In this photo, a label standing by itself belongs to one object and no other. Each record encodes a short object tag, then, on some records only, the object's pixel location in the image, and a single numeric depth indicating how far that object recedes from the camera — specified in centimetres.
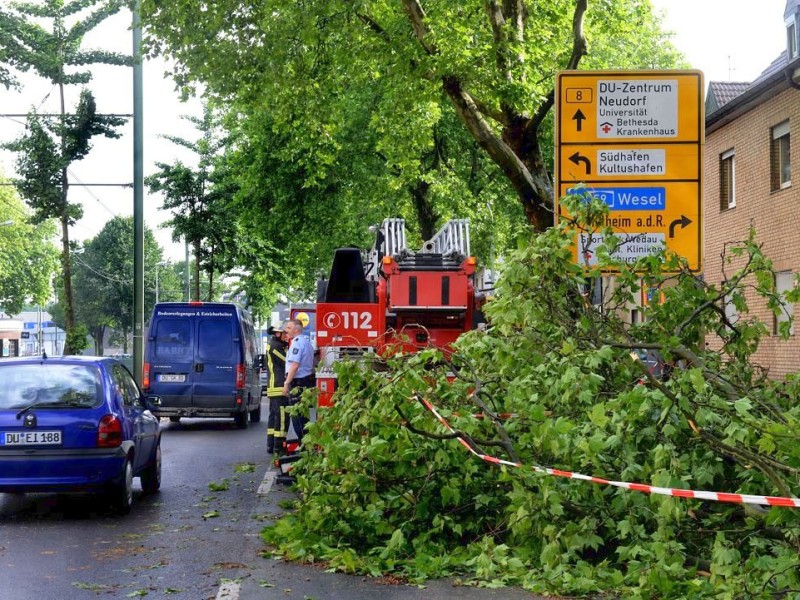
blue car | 1030
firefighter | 1469
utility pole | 2391
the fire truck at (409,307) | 1398
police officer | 1395
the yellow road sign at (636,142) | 1088
